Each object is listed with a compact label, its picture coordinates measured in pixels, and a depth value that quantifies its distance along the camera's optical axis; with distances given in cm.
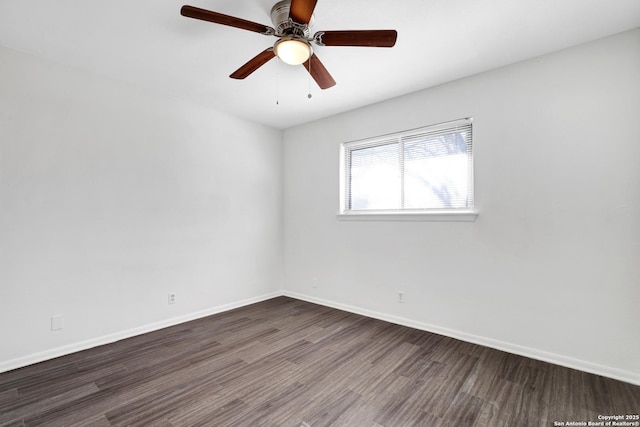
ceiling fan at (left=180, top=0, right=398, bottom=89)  159
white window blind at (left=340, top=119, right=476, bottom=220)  296
